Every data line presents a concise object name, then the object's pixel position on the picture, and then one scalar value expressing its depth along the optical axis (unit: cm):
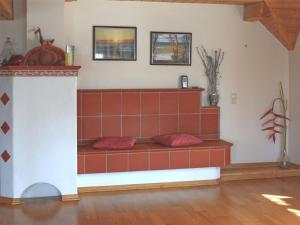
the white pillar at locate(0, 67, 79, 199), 467
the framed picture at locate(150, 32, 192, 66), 586
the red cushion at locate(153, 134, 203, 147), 550
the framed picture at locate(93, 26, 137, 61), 566
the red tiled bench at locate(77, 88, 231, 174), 525
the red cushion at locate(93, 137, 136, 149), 532
